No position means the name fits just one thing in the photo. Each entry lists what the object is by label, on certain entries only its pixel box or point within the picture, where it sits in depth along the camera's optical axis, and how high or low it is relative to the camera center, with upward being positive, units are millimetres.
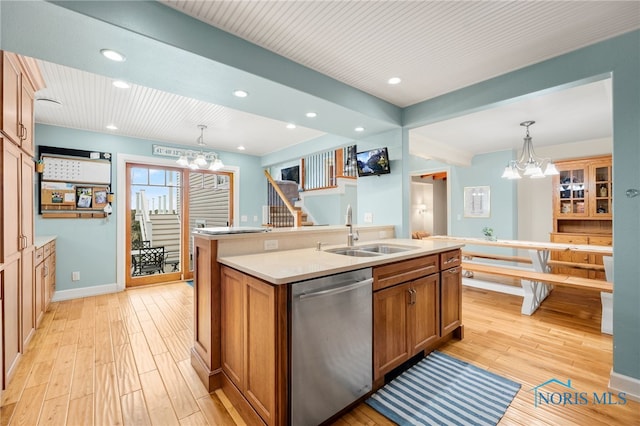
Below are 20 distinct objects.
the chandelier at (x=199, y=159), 4117 +870
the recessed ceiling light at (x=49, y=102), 3186 +1313
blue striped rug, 1793 -1305
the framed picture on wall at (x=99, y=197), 4363 +271
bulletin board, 4023 +472
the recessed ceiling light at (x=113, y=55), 1779 +1038
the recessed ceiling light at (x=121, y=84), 2693 +1283
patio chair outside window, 4914 -837
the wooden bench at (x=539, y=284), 3004 -833
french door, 4863 -55
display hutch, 4996 +106
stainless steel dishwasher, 1541 -789
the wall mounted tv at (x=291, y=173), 7780 +1158
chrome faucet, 2662 -205
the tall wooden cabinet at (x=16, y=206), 2000 +71
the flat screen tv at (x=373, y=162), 3561 +679
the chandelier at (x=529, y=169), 3824 +627
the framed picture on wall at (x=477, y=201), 6043 +260
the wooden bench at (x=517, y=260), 4012 -756
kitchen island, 1514 -652
